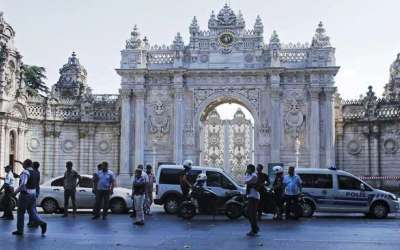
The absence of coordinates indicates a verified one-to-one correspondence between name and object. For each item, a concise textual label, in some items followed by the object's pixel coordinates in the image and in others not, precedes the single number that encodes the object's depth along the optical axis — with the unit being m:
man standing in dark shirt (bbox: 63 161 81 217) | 20.28
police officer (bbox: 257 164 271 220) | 19.36
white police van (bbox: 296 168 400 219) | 21.39
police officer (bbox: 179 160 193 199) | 19.61
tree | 58.69
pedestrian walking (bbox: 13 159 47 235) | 14.40
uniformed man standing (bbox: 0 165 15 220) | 19.26
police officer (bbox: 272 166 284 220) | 19.83
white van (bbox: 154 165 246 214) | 21.59
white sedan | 22.52
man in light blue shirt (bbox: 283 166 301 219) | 19.36
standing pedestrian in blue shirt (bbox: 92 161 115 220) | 19.20
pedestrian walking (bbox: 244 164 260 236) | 14.67
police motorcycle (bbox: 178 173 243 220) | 19.34
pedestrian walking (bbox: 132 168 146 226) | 17.39
